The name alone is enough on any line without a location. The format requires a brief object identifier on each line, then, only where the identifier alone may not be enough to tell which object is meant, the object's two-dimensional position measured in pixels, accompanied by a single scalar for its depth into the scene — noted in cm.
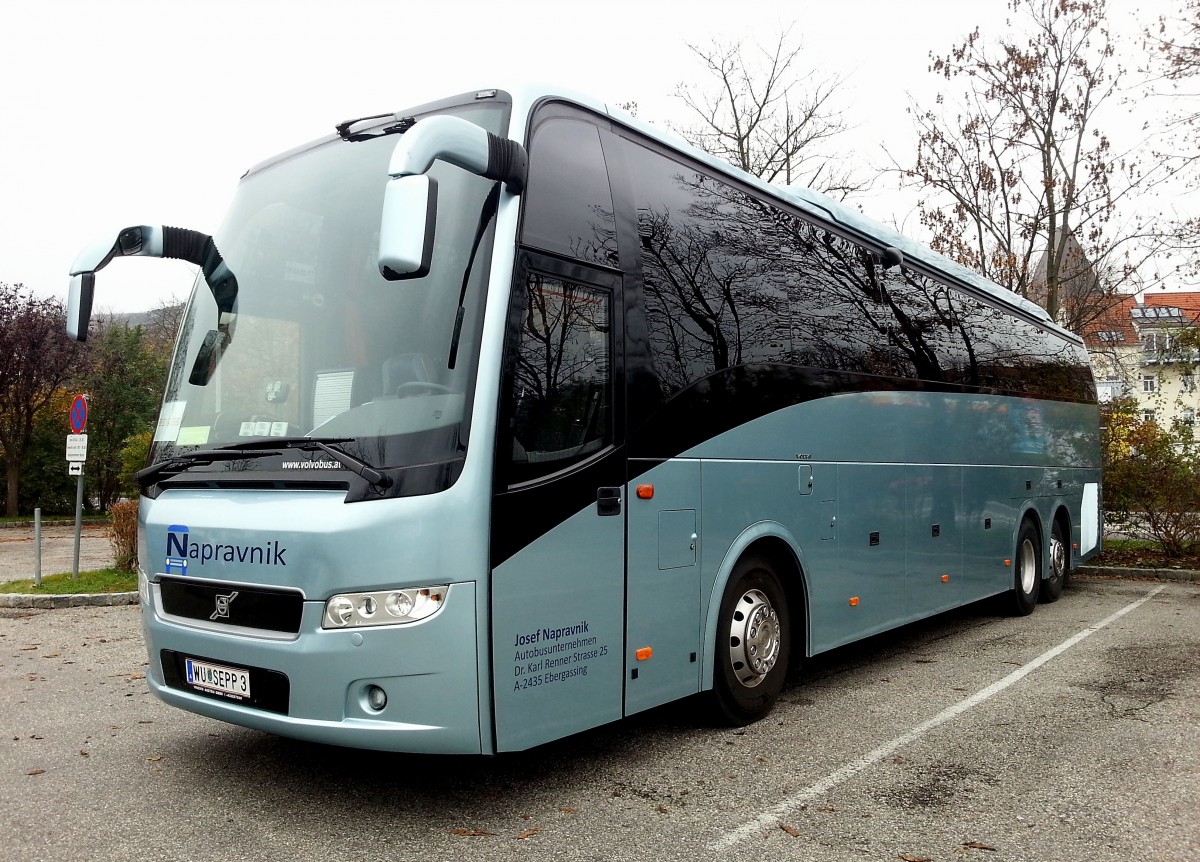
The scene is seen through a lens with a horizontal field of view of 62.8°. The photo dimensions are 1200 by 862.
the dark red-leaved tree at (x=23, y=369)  3250
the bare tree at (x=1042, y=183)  1967
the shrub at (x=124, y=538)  1438
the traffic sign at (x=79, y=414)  1355
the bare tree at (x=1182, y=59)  1727
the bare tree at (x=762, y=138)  2227
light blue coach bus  409
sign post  1348
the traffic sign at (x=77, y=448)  1346
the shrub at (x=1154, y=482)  1589
